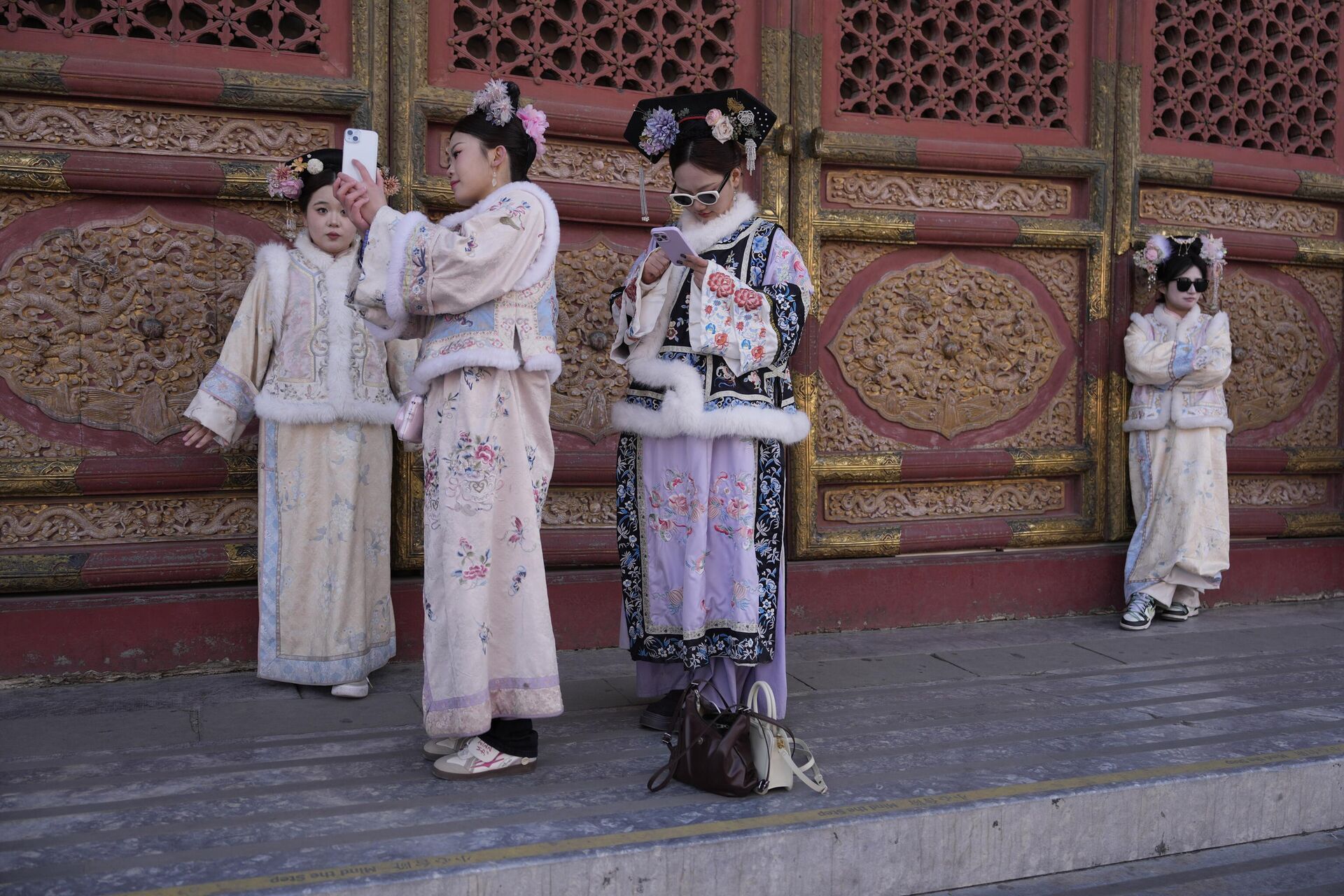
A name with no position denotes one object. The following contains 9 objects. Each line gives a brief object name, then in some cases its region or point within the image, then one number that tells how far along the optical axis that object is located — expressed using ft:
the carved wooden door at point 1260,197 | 18.38
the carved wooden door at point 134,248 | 13.08
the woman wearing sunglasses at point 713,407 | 11.26
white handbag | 9.81
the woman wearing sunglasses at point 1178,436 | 17.40
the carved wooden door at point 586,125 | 14.73
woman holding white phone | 9.91
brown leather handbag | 9.66
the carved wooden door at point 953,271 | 16.67
